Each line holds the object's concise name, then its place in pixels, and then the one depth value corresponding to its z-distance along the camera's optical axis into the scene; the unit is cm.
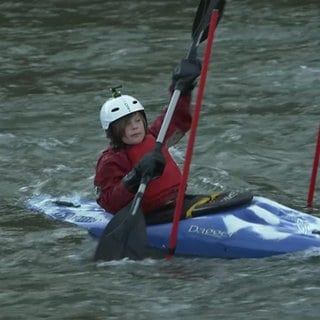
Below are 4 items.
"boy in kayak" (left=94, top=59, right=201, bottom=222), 1680
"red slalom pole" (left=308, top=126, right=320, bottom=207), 1864
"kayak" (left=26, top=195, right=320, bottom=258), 1582
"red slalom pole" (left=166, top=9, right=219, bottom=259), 1594
